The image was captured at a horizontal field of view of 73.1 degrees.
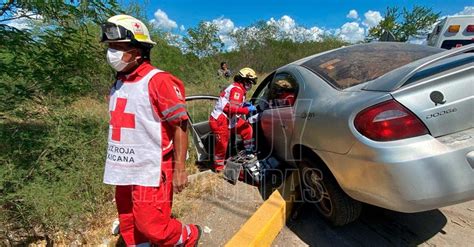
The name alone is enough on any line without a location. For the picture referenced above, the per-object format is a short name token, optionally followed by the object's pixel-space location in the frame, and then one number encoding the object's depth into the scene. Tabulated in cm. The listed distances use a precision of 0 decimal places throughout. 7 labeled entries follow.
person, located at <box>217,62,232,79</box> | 1147
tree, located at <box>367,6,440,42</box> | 2650
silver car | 188
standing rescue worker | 210
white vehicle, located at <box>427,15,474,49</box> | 677
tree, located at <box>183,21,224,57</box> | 2280
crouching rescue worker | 438
